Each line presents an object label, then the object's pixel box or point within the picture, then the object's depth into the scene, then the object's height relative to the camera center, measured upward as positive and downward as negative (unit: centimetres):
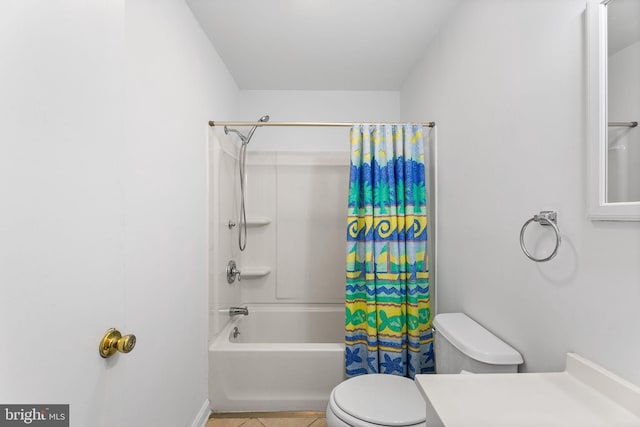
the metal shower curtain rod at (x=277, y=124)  193 +55
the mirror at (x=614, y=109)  76 +27
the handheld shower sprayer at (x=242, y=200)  263 +9
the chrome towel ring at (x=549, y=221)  97 -3
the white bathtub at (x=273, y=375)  193 -103
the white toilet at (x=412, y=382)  118 -83
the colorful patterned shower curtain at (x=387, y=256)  185 -28
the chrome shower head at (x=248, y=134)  220 +60
